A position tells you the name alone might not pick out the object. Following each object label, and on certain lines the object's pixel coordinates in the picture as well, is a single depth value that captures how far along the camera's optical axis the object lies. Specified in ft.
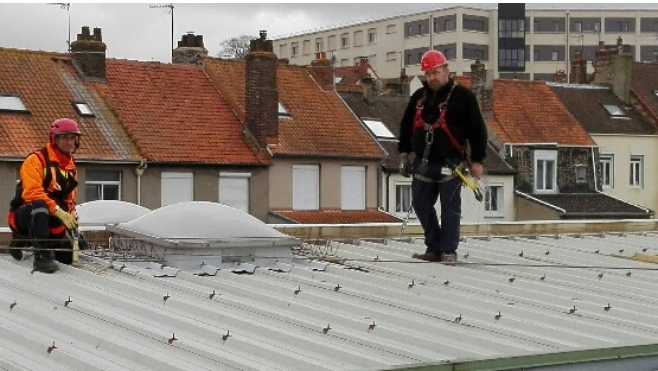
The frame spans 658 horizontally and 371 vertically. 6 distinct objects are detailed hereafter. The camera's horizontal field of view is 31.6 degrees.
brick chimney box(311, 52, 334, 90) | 145.48
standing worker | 33.50
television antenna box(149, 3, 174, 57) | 168.66
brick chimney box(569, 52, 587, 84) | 196.03
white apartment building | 314.55
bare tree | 305.12
